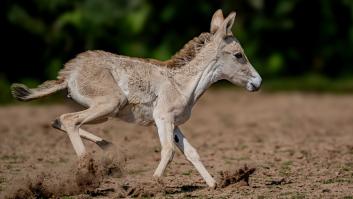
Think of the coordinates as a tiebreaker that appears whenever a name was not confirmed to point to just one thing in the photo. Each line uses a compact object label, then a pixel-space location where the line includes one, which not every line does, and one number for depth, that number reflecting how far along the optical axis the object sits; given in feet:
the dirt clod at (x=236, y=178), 59.16
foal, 58.75
